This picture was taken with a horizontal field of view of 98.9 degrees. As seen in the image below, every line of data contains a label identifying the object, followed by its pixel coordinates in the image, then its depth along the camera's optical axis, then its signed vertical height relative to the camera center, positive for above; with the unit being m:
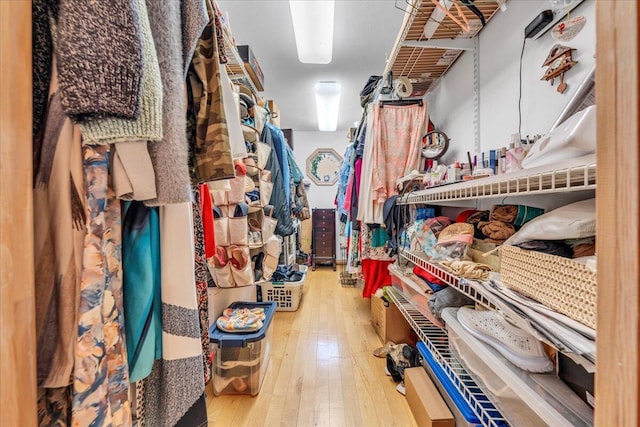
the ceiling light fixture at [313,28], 1.52 +1.17
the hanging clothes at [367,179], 1.82 +0.23
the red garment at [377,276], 2.06 -0.47
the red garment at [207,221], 0.89 -0.02
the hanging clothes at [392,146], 1.78 +0.44
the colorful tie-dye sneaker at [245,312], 1.67 -0.62
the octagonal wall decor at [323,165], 5.12 +0.91
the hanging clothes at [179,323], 0.47 -0.19
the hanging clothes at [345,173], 2.40 +0.40
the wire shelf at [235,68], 1.24 +0.87
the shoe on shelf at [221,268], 1.54 -0.31
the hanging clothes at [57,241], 0.38 -0.04
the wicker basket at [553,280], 0.48 -0.14
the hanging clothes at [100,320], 0.37 -0.15
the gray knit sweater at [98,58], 0.35 +0.20
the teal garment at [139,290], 0.46 -0.13
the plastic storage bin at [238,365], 1.46 -0.81
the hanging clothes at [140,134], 0.37 +0.11
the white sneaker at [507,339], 0.65 -0.34
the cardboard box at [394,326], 1.90 -0.79
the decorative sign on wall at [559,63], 0.84 +0.47
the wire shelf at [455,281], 0.73 -0.22
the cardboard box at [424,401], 1.05 -0.79
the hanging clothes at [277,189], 2.02 +0.19
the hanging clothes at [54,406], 0.40 -0.28
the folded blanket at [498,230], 0.92 -0.06
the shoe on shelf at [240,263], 1.57 -0.28
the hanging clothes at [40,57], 0.38 +0.22
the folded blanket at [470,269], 0.80 -0.17
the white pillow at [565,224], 0.56 -0.03
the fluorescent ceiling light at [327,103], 3.12 +1.40
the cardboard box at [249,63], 1.79 +1.01
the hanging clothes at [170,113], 0.44 +0.17
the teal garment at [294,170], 2.67 +0.43
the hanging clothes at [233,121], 0.71 +0.25
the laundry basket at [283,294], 2.67 -0.78
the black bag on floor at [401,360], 1.55 -0.85
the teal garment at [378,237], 1.95 -0.17
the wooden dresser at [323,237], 4.64 -0.41
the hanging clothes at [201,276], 0.70 -0.16
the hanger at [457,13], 1.15 +0.88
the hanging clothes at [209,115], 0.57 +0.21
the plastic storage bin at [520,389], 0.54 -0.39
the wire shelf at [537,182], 0.47 +0.07
